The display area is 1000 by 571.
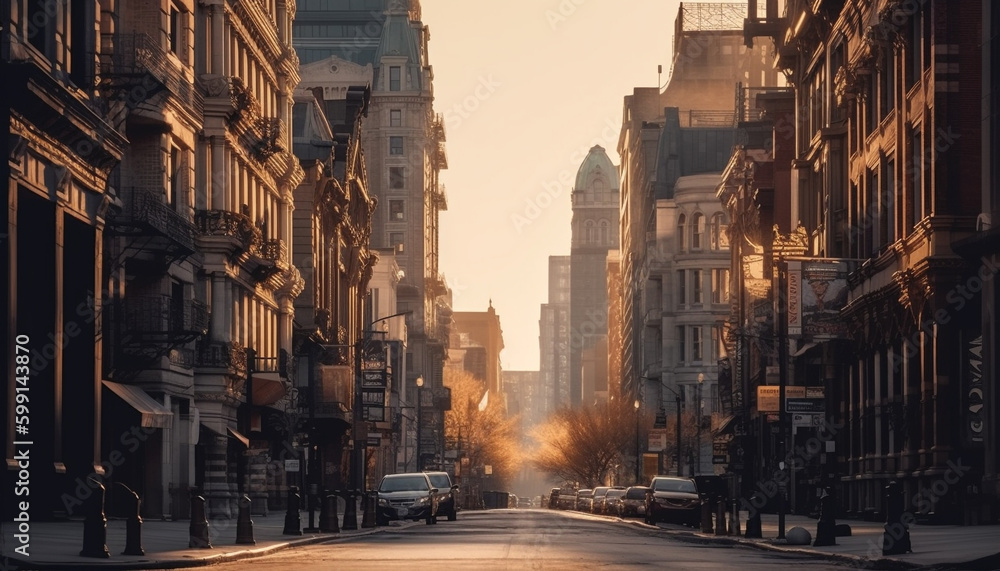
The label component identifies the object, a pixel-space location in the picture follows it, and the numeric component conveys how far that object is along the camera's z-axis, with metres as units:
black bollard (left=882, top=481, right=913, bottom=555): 29.62
